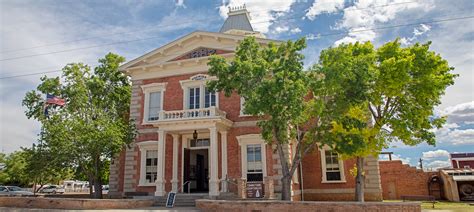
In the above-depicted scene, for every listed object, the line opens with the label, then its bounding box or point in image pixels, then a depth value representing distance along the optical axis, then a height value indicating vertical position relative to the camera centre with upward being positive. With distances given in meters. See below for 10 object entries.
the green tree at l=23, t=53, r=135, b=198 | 18.06 +3.45
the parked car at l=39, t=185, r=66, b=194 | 42.56 -1.70
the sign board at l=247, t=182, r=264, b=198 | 16.47 -0.88
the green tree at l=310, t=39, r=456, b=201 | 14.25 +3.37
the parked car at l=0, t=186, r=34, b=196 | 34.91 -1.42
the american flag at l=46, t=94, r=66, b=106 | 19.91 +4.29
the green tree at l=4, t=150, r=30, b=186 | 44.84 +1.10
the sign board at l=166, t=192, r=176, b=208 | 16.70 -1.21
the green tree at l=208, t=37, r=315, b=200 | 13.62 +3.55
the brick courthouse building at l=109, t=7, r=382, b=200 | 18.62 +1.59
